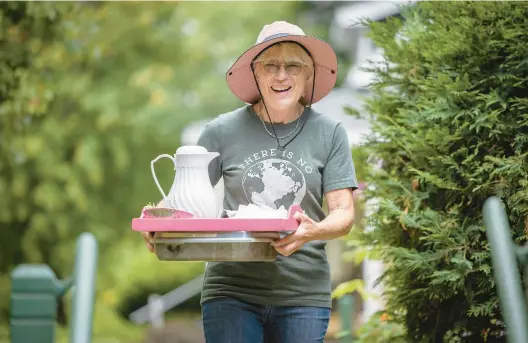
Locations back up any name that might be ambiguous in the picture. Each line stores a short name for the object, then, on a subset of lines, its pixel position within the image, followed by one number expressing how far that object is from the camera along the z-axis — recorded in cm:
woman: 622
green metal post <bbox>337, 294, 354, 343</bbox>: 1310
